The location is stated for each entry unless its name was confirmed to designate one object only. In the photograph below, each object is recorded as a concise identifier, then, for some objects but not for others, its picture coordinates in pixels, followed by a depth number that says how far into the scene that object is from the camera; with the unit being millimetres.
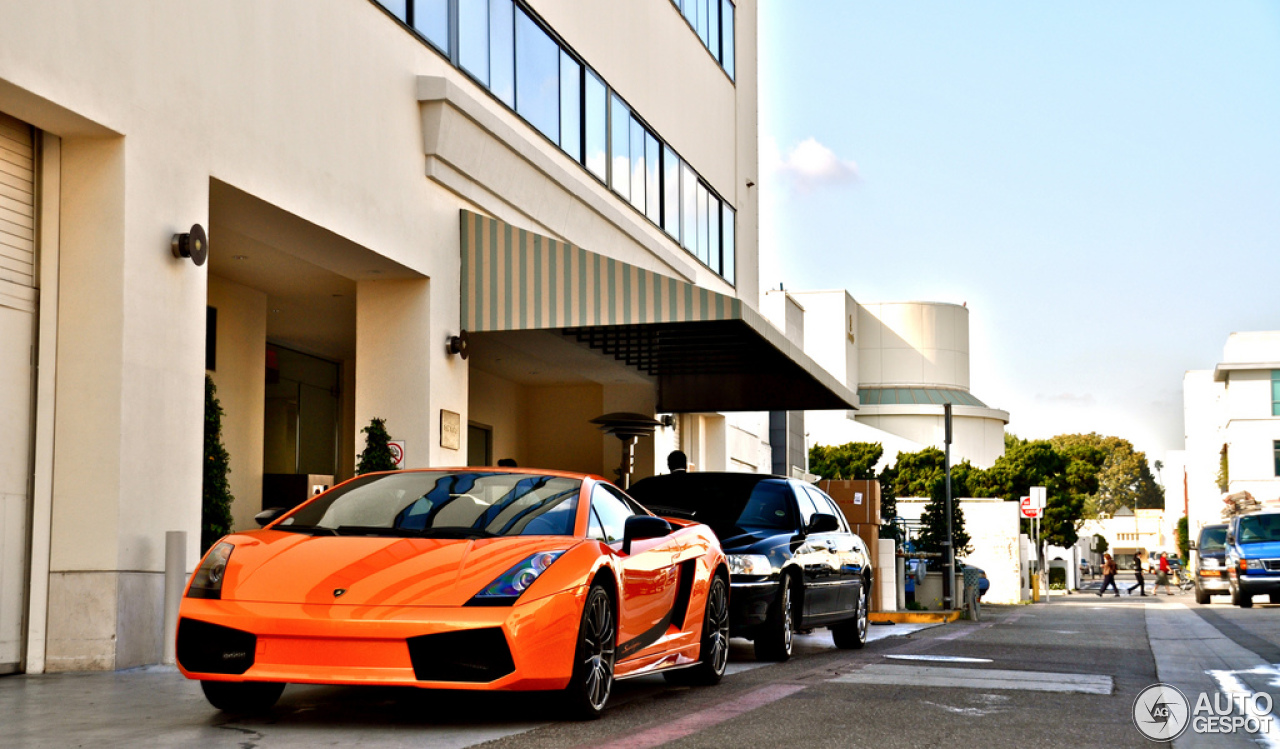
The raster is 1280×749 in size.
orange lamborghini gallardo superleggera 6656
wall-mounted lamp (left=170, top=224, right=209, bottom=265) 11219
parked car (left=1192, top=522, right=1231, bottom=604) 33719
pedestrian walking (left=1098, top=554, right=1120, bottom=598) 56272
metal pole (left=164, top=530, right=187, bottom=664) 10695
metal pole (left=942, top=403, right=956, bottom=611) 25297
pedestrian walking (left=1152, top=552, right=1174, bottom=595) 69969
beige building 10281
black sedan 11672
